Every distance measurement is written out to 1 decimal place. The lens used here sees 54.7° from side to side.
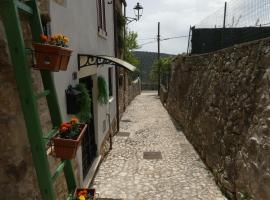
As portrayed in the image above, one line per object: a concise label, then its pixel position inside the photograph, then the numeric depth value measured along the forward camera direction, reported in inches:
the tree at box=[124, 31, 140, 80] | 1042.7
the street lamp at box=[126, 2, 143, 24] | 556.7
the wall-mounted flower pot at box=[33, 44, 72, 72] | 92.2
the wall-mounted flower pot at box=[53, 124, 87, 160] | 100.3
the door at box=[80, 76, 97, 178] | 222.1
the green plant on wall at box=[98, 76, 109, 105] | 251.0
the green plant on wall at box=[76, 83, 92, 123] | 163.6
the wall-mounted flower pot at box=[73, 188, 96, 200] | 120.2
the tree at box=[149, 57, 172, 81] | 1017.5
